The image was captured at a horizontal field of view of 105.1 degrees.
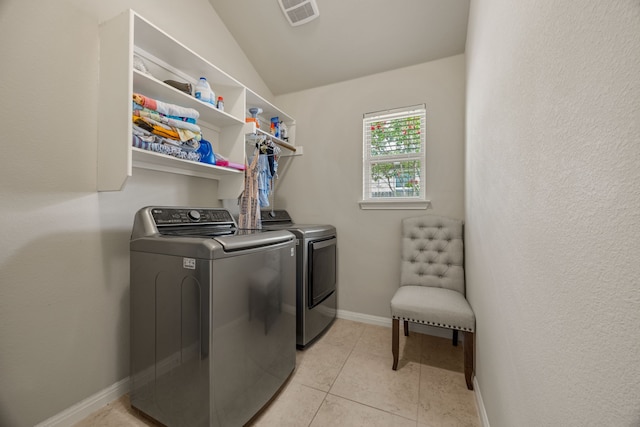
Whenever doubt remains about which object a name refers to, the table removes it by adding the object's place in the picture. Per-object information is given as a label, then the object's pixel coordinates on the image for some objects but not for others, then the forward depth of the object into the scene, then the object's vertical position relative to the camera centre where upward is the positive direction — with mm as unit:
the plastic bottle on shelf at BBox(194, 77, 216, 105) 1772 +874
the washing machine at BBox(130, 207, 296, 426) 1098 -547
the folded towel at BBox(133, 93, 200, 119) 1375 +635
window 2412 +545
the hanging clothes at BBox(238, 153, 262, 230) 2149 +93
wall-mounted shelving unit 1304 +762
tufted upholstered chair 1594 -608
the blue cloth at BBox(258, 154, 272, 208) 2260 +293
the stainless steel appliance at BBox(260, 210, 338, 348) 2002 -583
